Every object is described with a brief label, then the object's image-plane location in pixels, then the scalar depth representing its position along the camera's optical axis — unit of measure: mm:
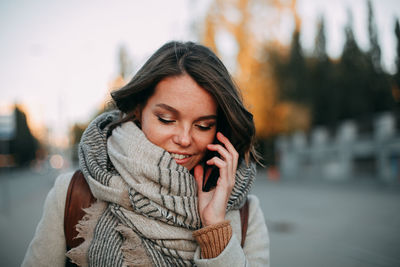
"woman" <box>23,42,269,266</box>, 1531
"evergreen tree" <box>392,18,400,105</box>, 11992
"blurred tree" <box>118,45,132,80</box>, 33906
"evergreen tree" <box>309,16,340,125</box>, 23266
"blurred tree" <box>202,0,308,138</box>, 19547
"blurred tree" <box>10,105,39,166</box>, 52509
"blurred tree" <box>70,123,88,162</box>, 53962
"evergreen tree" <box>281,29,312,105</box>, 21719
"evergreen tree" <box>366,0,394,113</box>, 18031
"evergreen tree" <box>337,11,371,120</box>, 21141
